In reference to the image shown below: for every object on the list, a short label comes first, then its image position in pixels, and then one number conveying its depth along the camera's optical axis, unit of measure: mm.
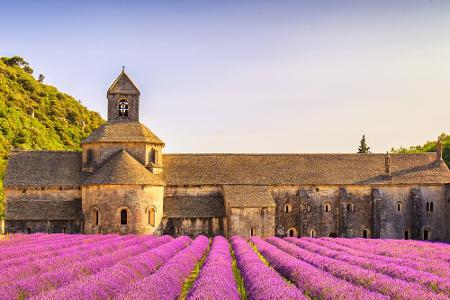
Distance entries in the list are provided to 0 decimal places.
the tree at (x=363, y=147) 88250
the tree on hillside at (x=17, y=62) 114019
